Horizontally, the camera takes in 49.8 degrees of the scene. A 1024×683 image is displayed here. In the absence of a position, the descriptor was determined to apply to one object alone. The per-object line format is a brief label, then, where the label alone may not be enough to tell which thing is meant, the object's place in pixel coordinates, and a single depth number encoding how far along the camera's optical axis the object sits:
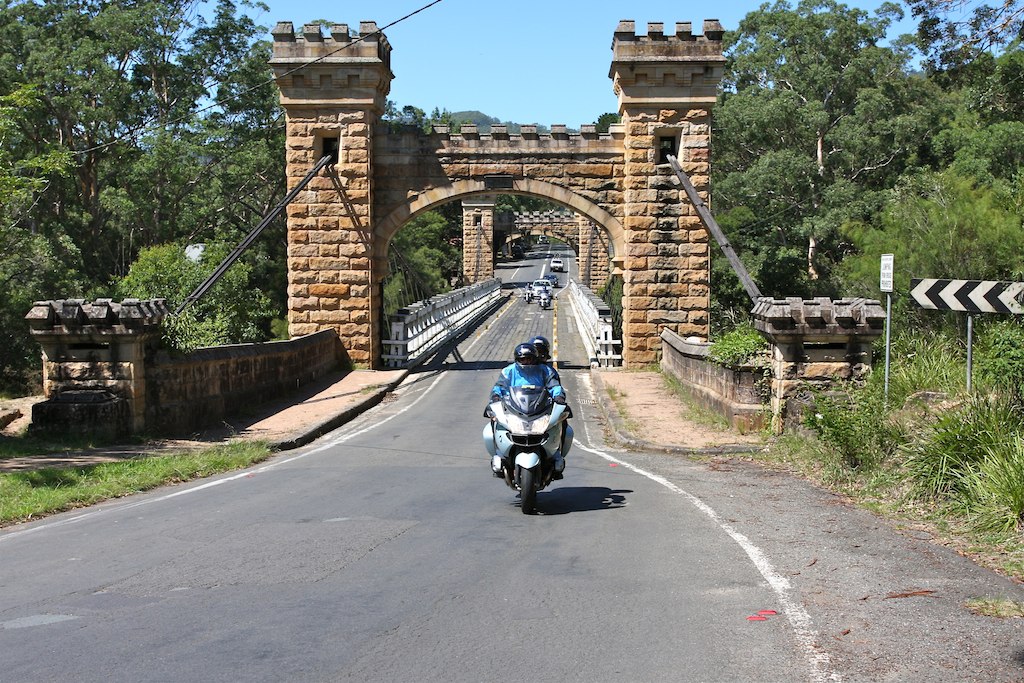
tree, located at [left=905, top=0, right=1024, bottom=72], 12.04
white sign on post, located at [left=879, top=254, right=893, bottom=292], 12.97
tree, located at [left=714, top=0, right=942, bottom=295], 47.25
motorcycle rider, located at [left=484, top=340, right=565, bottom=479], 9.91
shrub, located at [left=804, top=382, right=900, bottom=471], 11.12
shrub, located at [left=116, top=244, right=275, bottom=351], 30.49
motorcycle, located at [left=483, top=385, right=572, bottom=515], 9.43
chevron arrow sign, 10.55
